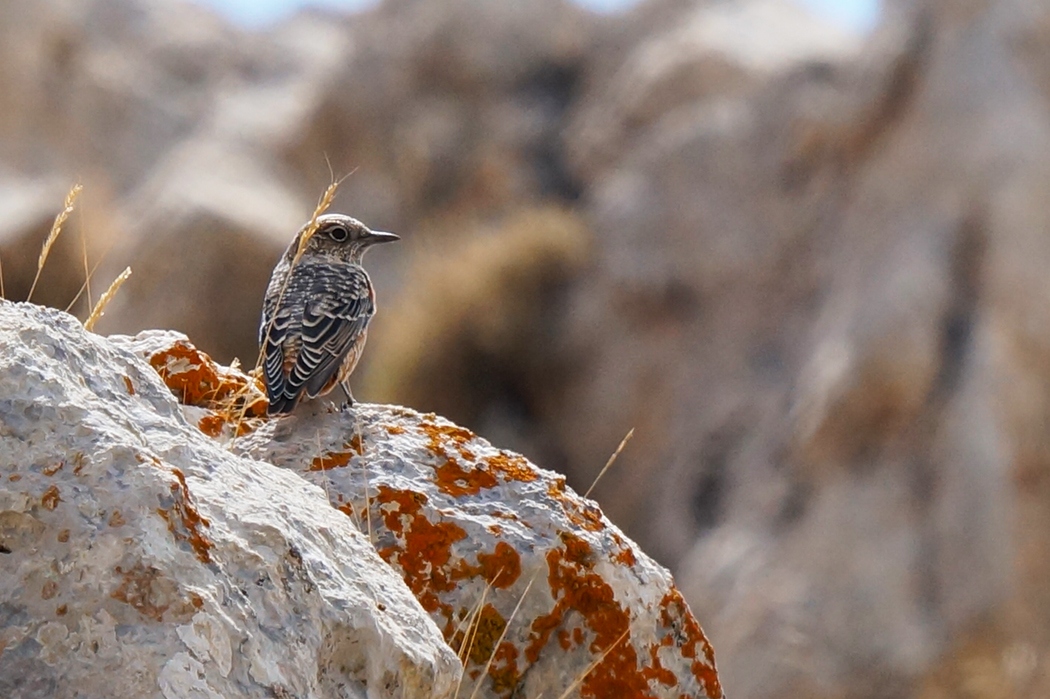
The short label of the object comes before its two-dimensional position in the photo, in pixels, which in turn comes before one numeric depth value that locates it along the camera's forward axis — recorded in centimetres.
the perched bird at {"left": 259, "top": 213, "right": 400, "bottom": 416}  1063
